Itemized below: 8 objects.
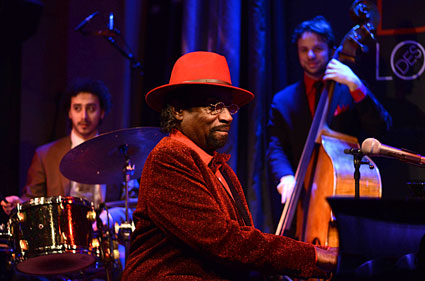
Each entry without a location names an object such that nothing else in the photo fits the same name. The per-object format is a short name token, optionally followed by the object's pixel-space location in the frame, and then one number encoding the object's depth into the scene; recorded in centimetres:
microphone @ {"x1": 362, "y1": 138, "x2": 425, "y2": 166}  474
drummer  920
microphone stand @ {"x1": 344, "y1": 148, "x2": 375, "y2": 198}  568
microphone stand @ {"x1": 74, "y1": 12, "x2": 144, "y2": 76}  902
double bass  673
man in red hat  414
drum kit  672
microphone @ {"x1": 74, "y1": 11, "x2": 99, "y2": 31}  946
